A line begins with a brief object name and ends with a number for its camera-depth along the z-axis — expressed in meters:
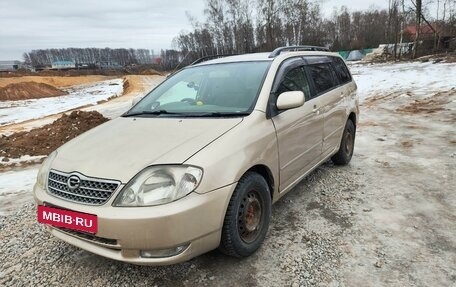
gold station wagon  2.36
